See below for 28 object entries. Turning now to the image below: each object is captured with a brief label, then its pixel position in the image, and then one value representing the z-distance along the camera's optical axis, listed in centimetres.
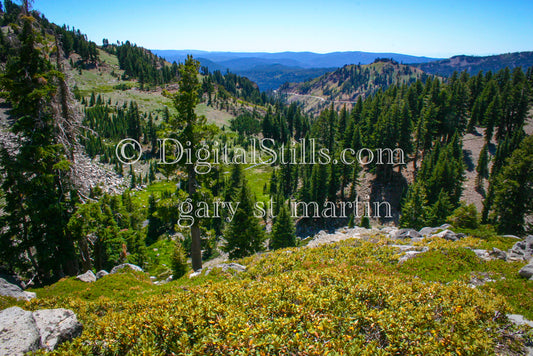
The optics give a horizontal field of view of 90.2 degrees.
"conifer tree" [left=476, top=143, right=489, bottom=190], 5441
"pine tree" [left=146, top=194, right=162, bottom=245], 5609
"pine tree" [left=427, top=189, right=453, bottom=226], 3856
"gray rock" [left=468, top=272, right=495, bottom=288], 1225
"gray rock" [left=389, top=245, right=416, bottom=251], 1824
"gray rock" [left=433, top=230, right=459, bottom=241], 2128
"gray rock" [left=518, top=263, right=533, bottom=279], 1193
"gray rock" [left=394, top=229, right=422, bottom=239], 2362
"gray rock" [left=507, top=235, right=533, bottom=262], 1543
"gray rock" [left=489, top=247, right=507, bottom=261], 1533
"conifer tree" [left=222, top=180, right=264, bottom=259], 3161
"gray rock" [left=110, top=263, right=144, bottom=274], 1785
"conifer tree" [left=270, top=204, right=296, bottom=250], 3753
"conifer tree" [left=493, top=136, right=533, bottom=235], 2998
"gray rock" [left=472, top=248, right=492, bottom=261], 1539
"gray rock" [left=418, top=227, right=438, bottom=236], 2501
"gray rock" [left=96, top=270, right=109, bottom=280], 1687
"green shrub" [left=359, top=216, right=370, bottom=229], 4577
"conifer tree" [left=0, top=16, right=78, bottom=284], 1471
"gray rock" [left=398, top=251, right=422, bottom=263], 1578
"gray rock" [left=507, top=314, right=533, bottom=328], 834
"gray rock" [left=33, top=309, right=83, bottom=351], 735
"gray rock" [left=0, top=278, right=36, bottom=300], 1088
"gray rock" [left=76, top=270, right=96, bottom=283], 1488
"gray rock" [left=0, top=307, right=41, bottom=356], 638
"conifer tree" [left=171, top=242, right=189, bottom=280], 2507
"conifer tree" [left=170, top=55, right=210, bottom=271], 1644
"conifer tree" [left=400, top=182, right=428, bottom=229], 3925
